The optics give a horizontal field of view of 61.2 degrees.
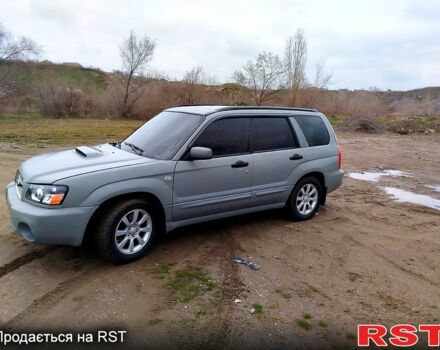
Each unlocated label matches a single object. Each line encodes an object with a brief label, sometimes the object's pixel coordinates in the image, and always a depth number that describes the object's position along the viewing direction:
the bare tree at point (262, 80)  32.06
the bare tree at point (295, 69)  32.00
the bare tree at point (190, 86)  31.61
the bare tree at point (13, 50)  32.88
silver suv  3.88
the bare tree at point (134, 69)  31.91
